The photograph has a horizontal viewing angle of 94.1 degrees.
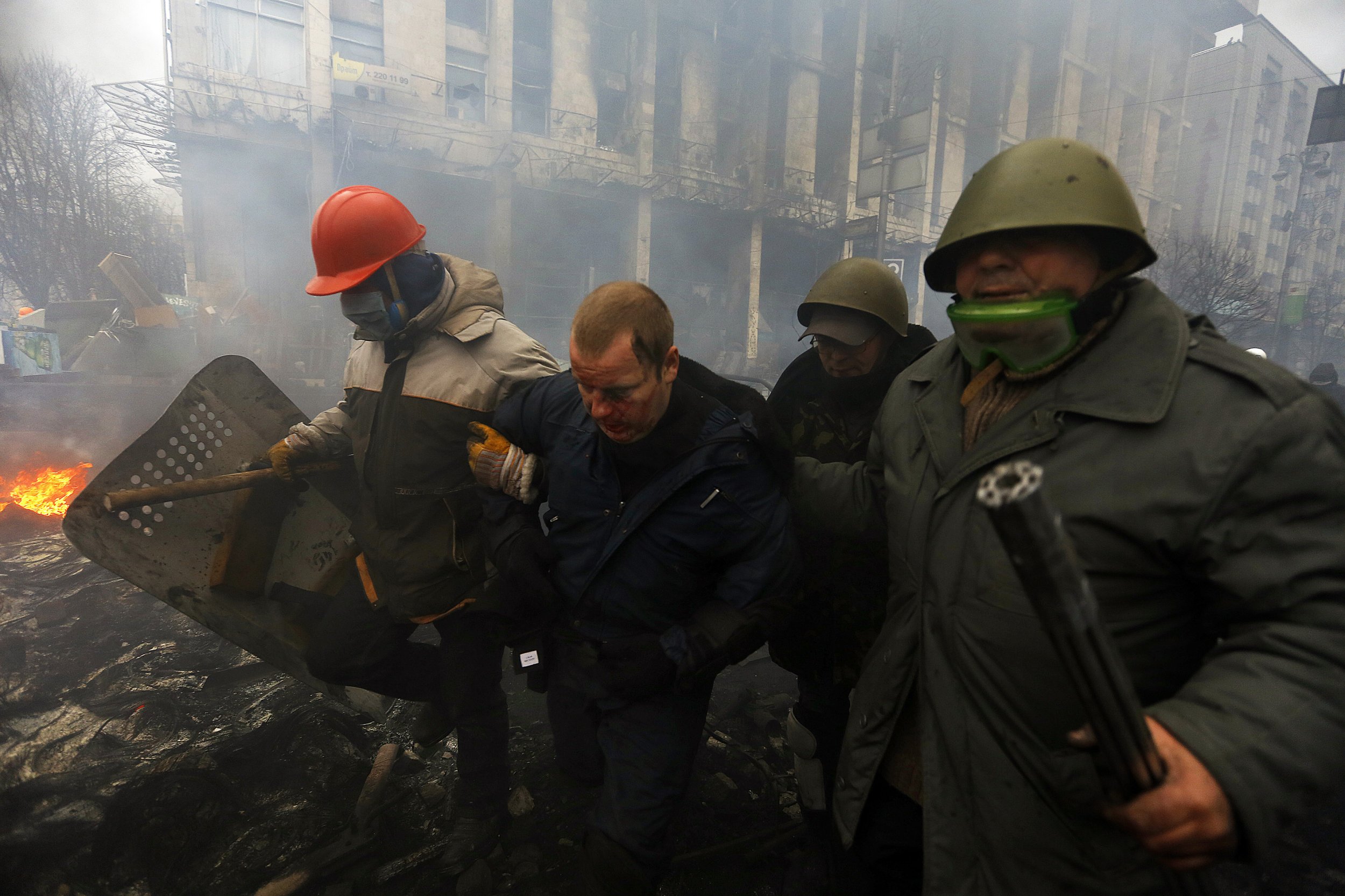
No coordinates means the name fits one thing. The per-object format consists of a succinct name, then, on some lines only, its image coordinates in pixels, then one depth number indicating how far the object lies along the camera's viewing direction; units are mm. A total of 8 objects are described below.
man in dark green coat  977
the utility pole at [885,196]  16906
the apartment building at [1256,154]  40031
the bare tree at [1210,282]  21969
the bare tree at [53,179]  18422
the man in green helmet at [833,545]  2471
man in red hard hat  2588
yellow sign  18875
